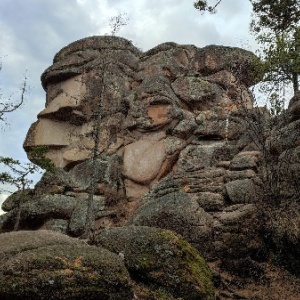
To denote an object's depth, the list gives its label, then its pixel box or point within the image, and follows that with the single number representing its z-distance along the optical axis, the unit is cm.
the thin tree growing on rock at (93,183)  1836
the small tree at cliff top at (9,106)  2103
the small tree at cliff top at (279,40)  1727
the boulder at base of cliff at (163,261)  940
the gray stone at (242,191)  1593
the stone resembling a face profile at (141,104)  2428
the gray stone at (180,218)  1477
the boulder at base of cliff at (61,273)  749
